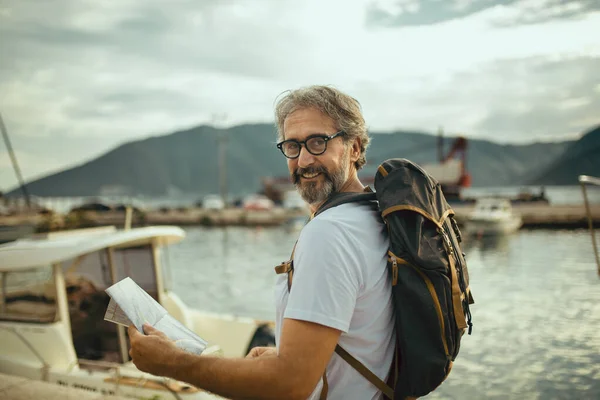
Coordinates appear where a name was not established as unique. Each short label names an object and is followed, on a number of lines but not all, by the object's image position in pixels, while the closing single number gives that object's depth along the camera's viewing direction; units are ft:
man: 4.73
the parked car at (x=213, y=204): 206.18
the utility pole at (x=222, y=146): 193.02
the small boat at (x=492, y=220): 126.21
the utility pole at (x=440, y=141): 249.02
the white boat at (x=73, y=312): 19.29
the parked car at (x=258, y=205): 188.75
